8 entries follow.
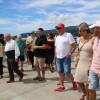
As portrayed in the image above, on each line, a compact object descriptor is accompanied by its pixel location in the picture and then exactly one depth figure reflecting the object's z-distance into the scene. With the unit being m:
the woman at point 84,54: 2.62
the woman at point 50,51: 5.19
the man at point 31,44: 5.44
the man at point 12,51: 4.13
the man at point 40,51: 4.05
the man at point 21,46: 5.34
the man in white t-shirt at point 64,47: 3.32
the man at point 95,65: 2.23
